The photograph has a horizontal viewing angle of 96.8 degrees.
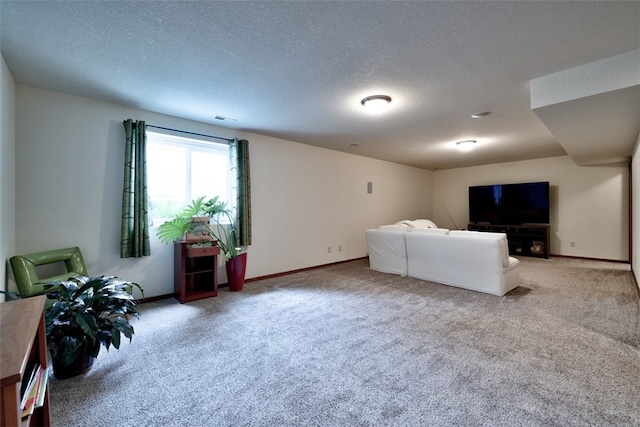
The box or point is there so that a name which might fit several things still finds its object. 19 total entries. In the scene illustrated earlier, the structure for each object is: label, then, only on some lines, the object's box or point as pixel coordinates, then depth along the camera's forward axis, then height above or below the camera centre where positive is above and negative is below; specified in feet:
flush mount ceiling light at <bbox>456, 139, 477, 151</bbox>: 15.78 +3.98
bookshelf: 2.61 -1.42
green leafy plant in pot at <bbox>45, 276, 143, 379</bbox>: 5.93 -2.35
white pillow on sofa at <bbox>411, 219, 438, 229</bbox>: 19.02 -0.68
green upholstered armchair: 7.80 -1.53
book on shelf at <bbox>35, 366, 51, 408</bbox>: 3.77 -2.46
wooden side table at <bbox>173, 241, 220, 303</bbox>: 11.14 -2.32
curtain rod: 11.40 +3.60
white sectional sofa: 11.42 -1.98
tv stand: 19.79 -1.81
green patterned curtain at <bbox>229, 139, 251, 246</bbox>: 13.43 +1.47
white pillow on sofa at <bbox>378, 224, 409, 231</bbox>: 15.12 -0.75
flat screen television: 20.16 +0.79
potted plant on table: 11.35 -0.58
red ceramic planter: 12.49 -2.51
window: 11.62 +1.89
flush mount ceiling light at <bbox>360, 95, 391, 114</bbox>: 9.76 +3.97
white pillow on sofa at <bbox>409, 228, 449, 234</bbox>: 13.26 -0.80
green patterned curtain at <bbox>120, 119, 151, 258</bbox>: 10.36 +0.79
